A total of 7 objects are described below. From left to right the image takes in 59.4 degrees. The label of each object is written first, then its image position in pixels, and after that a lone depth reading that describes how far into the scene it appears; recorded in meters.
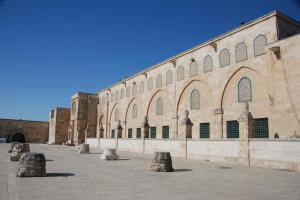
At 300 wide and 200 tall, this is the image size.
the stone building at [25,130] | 49.72
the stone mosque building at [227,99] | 13.99
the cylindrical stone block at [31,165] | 8.27
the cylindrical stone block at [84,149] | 21.78
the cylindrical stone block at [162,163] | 10.31
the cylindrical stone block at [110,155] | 16.02
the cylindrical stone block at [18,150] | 13.66
